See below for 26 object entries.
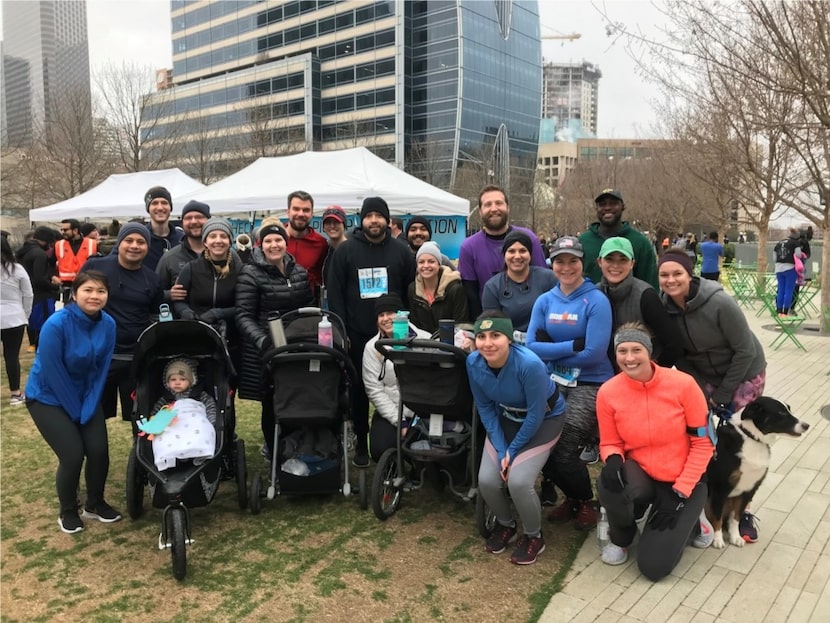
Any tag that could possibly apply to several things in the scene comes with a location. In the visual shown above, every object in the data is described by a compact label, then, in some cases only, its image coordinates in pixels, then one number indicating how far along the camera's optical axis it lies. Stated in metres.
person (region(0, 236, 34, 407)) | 6.45
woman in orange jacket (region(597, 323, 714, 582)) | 3.25
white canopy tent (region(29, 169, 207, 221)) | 12.13
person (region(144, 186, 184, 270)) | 5.68
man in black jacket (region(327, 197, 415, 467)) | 4.70
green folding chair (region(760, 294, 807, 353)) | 9.70
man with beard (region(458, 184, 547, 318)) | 4.52
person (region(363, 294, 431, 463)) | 4.17
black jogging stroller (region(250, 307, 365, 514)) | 3.89
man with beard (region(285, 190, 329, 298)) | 5.56
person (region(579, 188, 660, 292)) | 4.43
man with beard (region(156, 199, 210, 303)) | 4.88
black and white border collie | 3.46
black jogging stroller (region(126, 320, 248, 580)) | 3.41
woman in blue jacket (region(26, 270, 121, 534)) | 3.60
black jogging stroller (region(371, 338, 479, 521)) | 3.69
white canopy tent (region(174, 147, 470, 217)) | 9.48
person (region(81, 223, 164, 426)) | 4.29
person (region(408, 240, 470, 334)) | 4.45
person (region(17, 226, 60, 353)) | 8.44
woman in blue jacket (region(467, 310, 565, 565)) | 3.35
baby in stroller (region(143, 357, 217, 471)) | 3.48
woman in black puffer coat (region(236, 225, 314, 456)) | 4.39
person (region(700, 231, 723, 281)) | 14.90
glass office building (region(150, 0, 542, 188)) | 60.03
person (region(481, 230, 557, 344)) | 4.00
